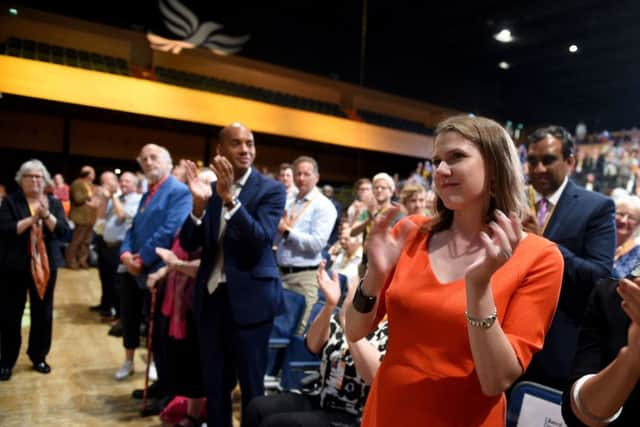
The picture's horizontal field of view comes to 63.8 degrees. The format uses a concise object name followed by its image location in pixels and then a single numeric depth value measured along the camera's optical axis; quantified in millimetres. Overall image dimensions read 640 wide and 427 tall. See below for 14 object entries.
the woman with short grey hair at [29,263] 3811
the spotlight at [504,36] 8477
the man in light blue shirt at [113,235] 5182
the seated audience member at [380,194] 4551
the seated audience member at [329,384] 1978
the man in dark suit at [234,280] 2555
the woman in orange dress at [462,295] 1054
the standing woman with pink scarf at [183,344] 3074
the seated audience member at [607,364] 922
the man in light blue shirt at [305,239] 3877
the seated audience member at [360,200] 5895
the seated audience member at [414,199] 4172
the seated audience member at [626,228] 2838
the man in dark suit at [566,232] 1924
